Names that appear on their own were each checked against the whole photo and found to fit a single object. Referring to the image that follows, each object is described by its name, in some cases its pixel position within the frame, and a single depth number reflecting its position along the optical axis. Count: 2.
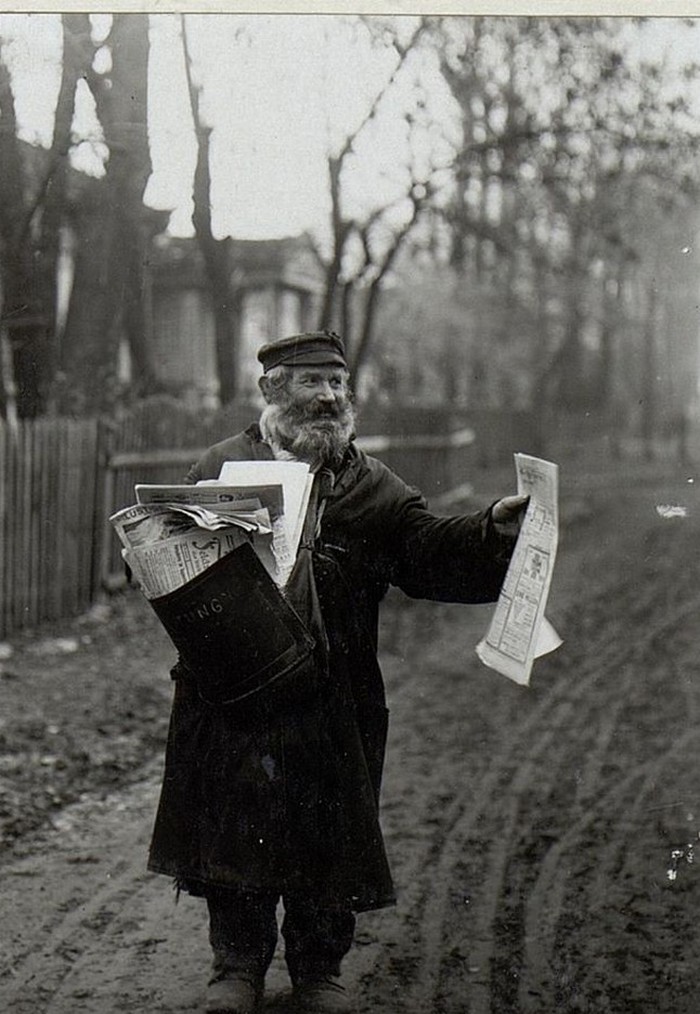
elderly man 3.20
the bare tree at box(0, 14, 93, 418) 3.82
